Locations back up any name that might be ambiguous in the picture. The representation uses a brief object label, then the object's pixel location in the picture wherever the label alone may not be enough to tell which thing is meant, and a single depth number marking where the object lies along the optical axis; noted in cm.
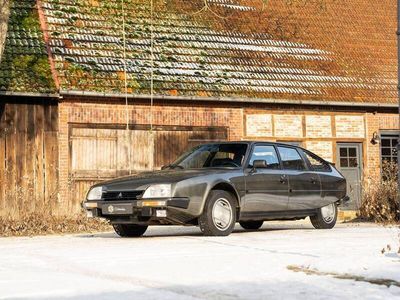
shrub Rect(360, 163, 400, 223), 1722
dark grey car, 1195
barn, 2092
